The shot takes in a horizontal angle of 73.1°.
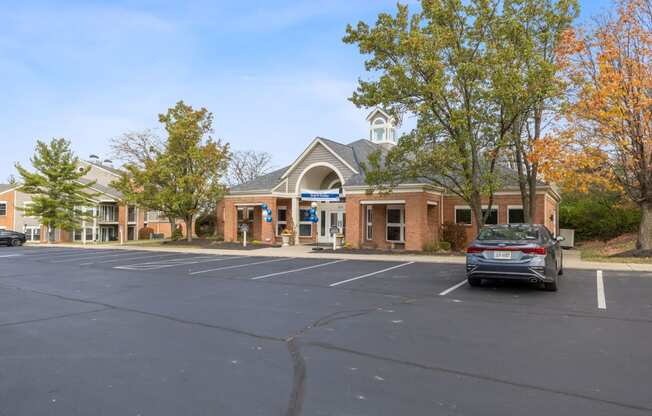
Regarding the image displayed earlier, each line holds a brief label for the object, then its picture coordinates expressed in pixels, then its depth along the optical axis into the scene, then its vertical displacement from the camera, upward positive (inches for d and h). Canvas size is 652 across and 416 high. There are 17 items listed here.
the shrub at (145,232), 1712.8 -25.9
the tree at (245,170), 2306.8 +291.5
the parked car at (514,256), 368.8 -27.1
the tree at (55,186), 1379.2 +127.1
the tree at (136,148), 1913.1 +334.2
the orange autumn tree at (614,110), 634.8 +166.6
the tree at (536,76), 642.2 +215.2
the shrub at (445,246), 871.7 -43.0
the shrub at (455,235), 940.0 -23.0
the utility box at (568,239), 992.2 -34.2
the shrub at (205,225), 1457.9 +0.5
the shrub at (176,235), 1277.1 -28.2
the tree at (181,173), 1122.0 +136.1
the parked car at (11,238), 1285.7 -35.9
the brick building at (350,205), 890.1 +44.1
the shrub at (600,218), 1072.8 +14.9
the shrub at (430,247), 844.6 -43.7
